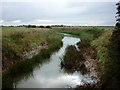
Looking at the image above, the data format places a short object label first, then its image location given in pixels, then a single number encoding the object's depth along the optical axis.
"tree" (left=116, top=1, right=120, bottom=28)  4.23
